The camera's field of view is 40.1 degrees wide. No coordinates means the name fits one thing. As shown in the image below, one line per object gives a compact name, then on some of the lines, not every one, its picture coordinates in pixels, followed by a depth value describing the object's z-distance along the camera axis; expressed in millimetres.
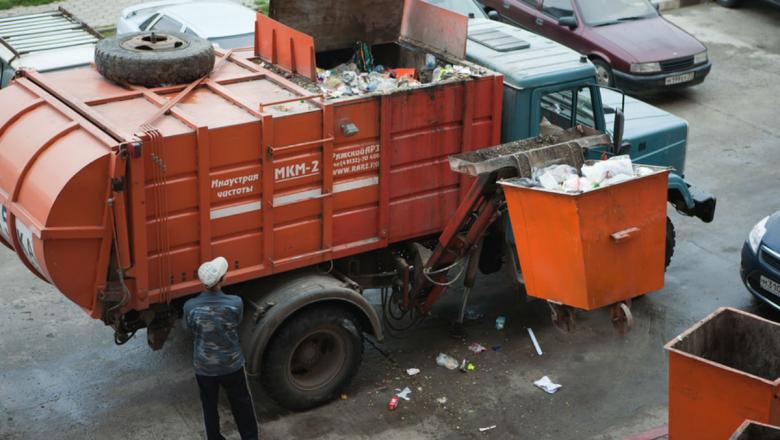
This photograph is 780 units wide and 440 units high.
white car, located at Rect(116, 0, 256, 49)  12688
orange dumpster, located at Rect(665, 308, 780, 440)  6547
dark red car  14602
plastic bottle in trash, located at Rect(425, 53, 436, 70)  8984
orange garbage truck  7074
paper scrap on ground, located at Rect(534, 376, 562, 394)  8547
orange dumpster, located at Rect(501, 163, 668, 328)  7309
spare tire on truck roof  7863
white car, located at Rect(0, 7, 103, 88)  11969
